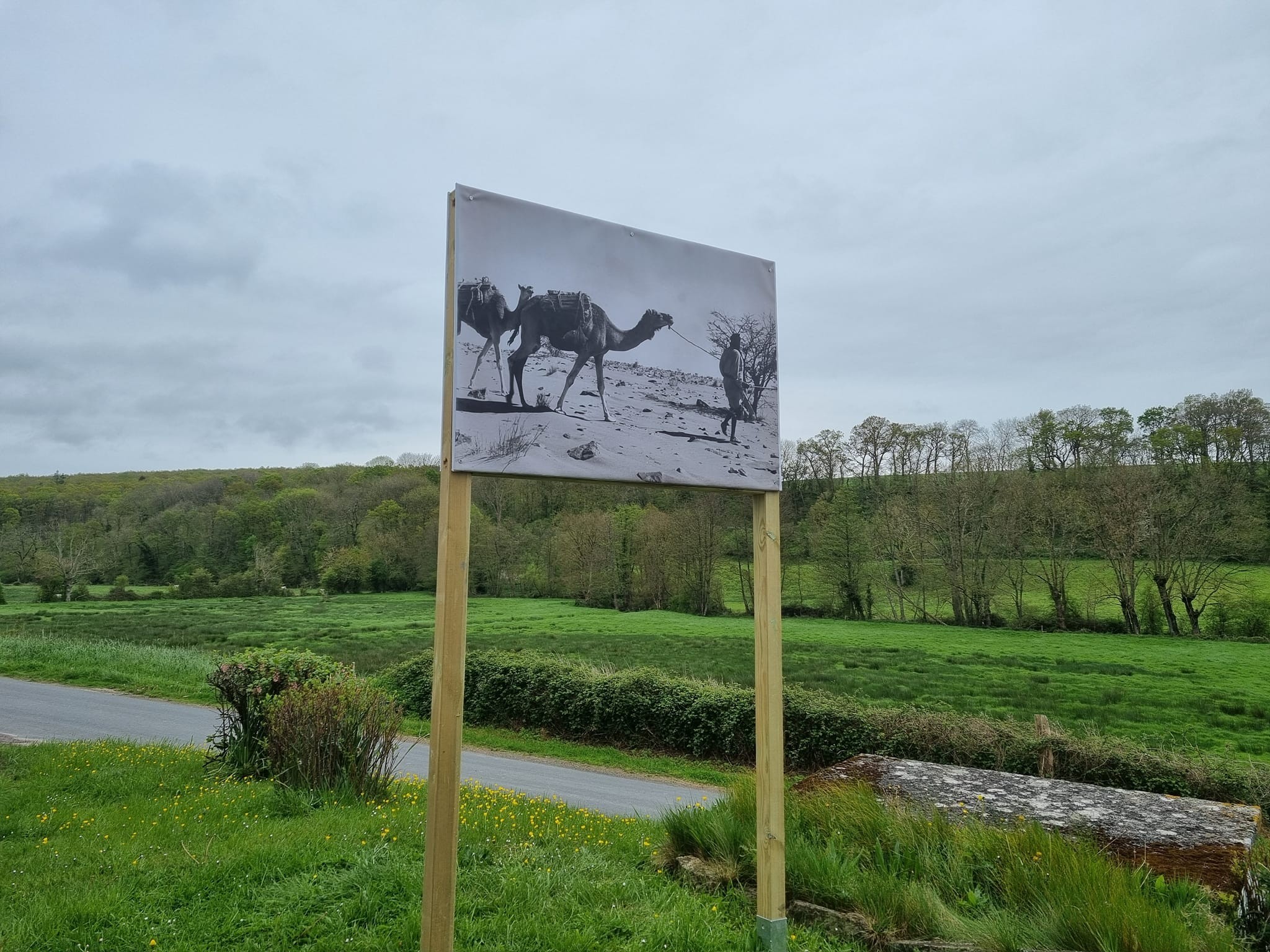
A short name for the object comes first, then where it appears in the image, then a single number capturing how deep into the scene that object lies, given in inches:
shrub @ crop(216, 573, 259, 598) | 2004.2
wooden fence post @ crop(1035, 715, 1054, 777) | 446.0
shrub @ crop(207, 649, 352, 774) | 329.1
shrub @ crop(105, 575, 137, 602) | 1913.1
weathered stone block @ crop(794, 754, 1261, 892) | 183.8
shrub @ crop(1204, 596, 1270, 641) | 1132.5
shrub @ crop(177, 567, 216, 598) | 1979.6
